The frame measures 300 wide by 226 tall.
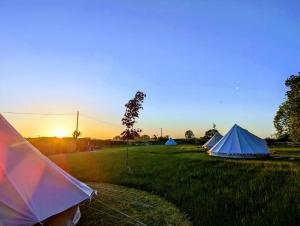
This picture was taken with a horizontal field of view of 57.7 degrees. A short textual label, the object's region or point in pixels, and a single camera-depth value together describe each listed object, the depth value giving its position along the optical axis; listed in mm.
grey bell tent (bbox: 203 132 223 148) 34616
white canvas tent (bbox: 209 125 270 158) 19938
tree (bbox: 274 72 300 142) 35375
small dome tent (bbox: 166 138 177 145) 61594
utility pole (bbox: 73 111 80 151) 43762
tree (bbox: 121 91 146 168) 16172
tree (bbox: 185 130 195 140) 127125
